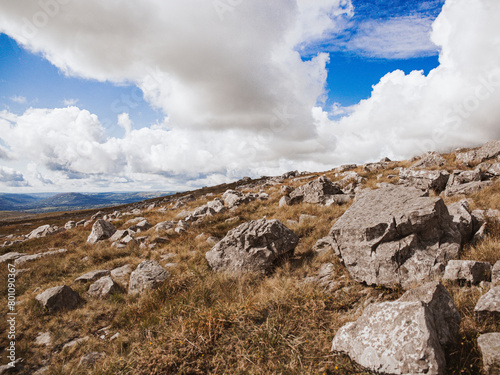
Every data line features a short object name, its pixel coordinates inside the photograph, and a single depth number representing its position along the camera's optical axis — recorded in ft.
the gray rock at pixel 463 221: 21.08
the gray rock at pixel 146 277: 25.50
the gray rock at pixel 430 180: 45.19
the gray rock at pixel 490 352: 10.14
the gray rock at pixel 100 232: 55.50
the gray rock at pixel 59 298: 24.13
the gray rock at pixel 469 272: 15.74
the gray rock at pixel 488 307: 12.30
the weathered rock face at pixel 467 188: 37.93
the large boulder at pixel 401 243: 18.16
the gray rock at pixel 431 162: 75.01
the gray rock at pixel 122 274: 30.25
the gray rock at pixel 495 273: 15.19
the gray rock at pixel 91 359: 16.28
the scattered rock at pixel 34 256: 42.89
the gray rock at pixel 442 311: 12.10
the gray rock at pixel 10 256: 46.62
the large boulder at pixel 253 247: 26.43
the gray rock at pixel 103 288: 26.63
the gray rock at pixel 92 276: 31.60
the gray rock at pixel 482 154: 66.69
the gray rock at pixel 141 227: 59.21
